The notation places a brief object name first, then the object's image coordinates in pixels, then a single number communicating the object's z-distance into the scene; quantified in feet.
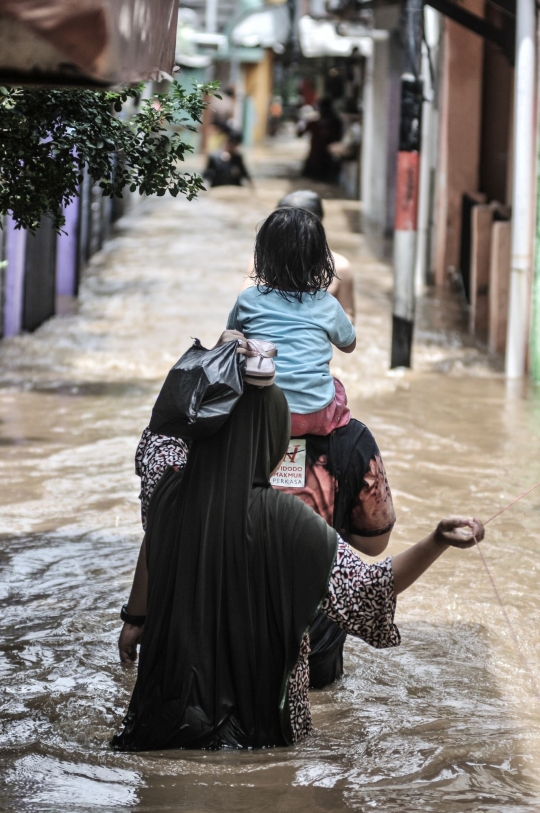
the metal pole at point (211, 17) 135.13
